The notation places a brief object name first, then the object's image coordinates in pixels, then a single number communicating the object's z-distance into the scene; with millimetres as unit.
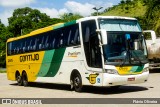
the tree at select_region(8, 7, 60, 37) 92938
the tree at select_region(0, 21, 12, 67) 84875
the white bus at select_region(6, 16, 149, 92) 15180
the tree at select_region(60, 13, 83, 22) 116312
